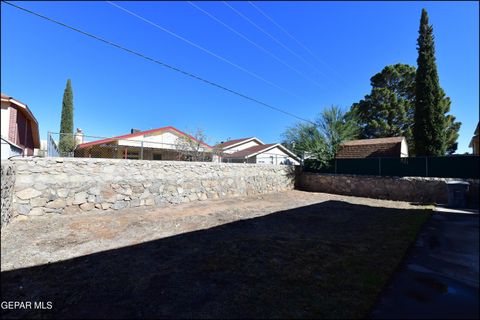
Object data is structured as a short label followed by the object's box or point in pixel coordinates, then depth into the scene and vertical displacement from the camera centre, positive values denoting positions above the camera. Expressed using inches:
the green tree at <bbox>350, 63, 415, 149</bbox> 997.2 +264.7
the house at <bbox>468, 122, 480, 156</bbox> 665.7 +78.0
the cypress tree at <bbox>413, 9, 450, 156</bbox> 618.5 +161.7
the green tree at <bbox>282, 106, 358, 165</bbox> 588.1 +82.7
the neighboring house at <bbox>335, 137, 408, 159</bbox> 630.5 +41.7
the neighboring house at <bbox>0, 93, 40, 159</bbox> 224.3 +57.8
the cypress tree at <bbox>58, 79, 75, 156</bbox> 802.2 +179.3
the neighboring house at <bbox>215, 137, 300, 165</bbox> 895.5 +51.5
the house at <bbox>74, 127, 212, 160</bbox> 597.9 +45.0
